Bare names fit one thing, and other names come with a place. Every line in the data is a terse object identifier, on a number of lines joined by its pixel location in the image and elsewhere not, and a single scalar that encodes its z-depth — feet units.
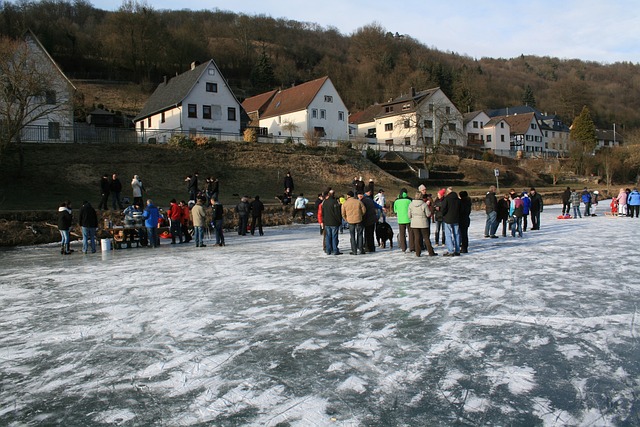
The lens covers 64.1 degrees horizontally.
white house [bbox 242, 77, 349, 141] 183.42
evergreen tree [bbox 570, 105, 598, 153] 222.44
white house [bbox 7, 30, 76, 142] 88.99
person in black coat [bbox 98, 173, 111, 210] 67.41
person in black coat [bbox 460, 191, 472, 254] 41.86
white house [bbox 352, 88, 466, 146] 207.42
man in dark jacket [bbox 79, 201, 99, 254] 50.44
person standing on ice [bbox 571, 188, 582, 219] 81.41
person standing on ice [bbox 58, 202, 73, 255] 49.26
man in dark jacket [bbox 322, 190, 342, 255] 43.83
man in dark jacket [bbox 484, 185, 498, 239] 52.54
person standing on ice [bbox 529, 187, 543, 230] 62.44
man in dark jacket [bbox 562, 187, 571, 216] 82.53
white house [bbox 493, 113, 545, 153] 290.76
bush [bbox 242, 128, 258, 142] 128.36
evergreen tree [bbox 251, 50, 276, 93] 273.33
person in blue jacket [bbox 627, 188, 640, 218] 80.84
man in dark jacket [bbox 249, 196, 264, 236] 65.77
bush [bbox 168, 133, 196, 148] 112.57
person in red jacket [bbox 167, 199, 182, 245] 58.34
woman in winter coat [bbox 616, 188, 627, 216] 82.64
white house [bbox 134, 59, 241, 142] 148.25
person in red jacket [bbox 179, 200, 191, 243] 59.88
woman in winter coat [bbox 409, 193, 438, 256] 40.60
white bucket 50.98
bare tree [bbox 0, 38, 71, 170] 84.89
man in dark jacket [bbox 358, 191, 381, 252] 44.29
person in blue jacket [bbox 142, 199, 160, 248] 52.91
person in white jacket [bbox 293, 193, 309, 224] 78.12
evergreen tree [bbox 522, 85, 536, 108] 383.45
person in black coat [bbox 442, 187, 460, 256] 40.60
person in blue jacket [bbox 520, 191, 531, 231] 59.66
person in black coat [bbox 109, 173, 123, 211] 67.97
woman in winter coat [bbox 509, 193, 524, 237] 55.42
